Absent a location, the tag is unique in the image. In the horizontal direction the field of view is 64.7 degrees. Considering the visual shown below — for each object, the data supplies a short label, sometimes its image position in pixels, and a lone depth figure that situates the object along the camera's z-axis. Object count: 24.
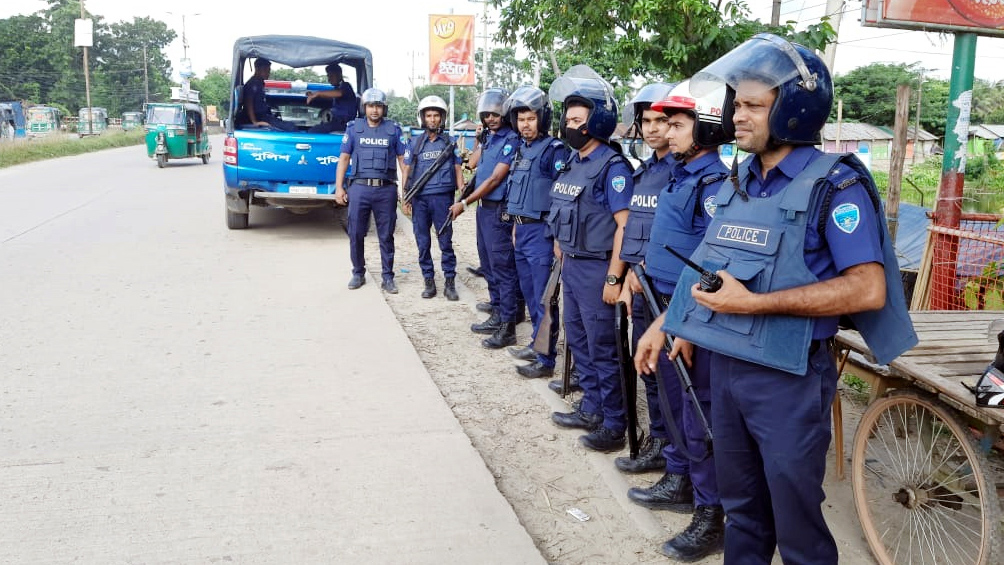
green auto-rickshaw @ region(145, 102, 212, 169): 22.50
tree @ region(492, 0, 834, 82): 4.86
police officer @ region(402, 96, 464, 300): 7.00
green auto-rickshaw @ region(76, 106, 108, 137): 42.75
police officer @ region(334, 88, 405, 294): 7.29
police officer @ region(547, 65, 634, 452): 3.87
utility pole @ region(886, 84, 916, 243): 5.86
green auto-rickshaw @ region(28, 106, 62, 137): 43.22
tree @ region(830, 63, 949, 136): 43.81
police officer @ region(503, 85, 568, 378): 4.98
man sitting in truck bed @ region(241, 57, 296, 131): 10.52
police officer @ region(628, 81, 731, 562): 2.92
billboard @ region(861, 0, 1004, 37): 4.77
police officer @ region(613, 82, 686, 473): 3.46
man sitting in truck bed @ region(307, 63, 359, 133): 10.91
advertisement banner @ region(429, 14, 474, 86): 19.27
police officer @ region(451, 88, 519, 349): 5.82
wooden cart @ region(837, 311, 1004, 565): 2.51
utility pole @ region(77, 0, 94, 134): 41.58
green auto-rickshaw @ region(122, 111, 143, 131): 52.76
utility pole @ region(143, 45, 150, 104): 65.32
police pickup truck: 9.49
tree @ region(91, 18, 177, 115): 68.88
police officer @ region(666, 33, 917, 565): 2.04
